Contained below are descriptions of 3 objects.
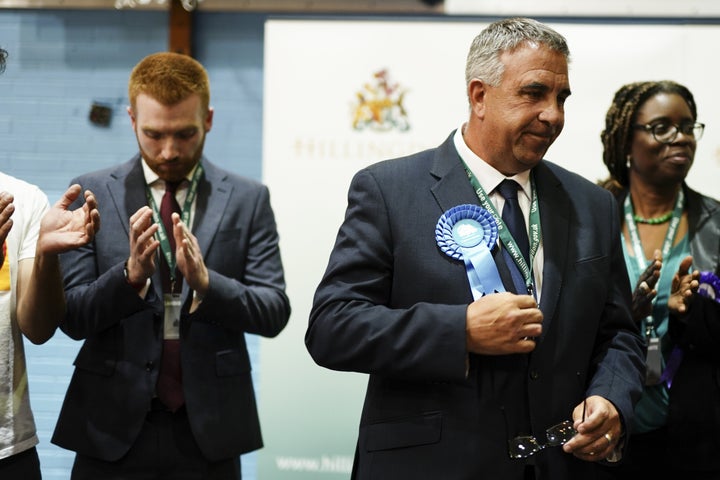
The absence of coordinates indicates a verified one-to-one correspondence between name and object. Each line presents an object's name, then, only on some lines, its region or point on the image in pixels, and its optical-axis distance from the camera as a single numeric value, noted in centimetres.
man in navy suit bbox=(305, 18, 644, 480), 202
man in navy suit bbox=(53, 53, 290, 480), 270
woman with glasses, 284
